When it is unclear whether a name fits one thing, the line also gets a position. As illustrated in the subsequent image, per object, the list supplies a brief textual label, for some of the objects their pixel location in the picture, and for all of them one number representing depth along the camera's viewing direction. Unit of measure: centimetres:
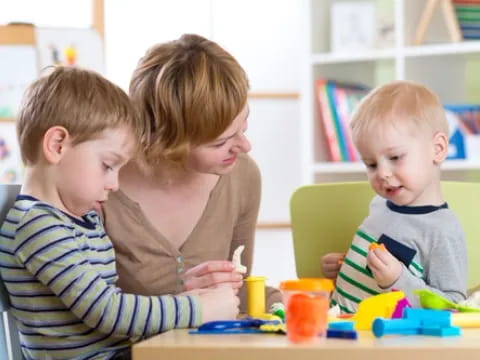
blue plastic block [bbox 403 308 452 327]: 175
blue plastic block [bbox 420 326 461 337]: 174
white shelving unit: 380
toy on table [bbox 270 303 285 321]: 189
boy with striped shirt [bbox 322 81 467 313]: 213
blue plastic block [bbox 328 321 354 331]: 176
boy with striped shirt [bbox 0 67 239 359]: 189
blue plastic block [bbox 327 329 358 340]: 172
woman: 217
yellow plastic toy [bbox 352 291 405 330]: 181
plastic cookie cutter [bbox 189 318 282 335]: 179
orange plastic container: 170
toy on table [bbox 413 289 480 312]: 190
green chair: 237
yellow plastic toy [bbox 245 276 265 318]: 193
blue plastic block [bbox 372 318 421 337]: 175
